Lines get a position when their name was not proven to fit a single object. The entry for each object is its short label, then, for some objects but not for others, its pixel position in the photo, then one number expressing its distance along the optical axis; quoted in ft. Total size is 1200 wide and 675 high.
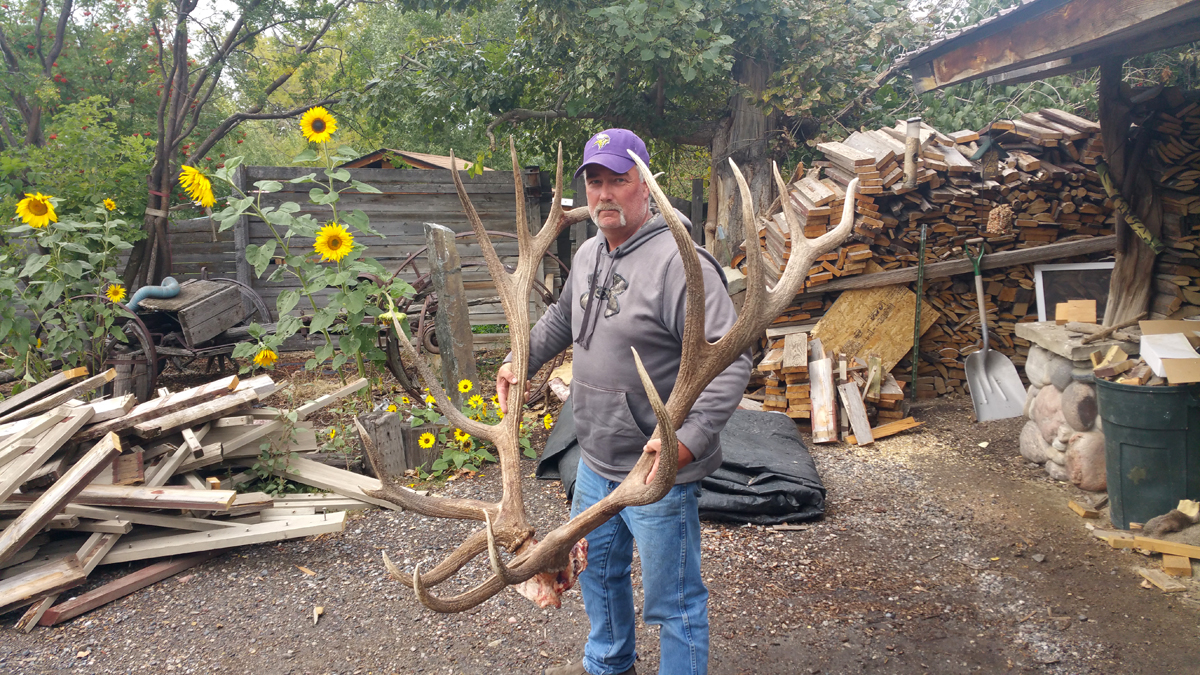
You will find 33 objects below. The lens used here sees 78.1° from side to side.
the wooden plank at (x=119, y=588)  10.49
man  7.00
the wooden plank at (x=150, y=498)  11.53
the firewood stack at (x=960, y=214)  19.76
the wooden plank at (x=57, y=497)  10.62
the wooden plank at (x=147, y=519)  11.53
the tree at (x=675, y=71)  21.84
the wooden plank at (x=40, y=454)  11.07
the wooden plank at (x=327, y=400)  14.62
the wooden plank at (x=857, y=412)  17.75
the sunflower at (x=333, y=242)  14.19
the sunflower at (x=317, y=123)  14.30
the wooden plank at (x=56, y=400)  13.80
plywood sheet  20.25
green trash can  12.21
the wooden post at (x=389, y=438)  14.91
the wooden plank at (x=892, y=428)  18.12
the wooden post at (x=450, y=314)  16.72
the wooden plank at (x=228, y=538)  11.59
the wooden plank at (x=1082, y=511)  13.39
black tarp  13.56
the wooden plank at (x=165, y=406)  12.46
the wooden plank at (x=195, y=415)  12.66
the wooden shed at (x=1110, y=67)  11.78
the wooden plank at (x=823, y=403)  17.87
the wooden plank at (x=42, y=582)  10.37
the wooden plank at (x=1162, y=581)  10.87
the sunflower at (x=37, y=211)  15.46
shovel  19.10
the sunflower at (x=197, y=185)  14.01
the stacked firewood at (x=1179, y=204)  16.26
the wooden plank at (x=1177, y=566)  11.20
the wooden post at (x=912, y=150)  19.49
